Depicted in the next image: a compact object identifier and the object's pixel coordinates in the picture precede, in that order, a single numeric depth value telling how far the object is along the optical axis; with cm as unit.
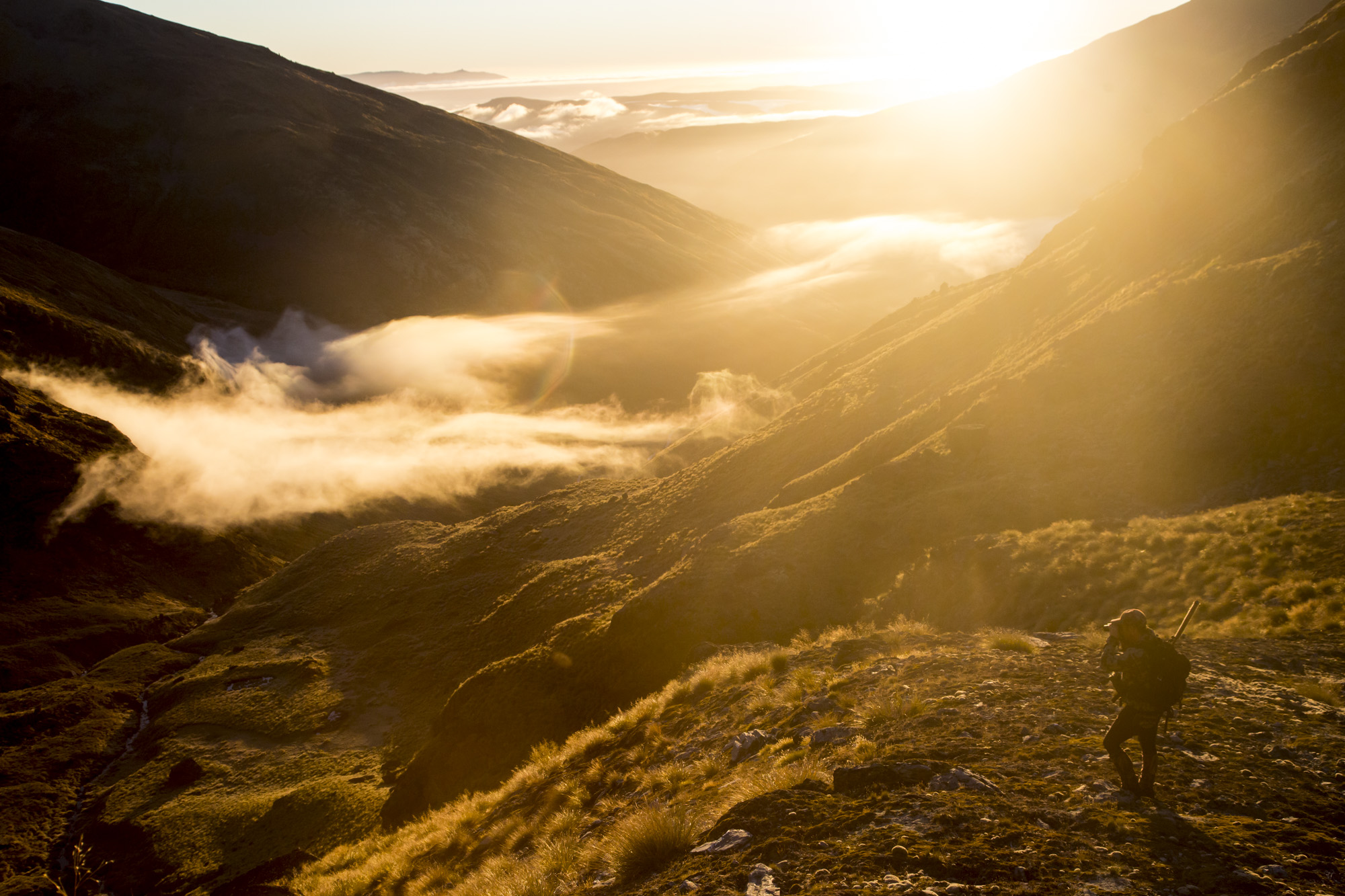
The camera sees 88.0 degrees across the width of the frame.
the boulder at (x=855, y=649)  2041
